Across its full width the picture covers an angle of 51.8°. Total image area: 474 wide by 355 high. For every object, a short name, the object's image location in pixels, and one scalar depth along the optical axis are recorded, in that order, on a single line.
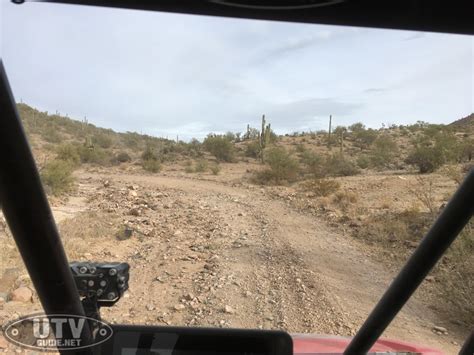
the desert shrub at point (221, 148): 39.44
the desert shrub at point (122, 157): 38.78
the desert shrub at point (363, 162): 31.27
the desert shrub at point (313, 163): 28.42
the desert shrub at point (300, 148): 36.15
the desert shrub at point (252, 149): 38.53
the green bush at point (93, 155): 34.31
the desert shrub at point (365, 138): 40.76
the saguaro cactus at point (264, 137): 36.38
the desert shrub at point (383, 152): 32.09
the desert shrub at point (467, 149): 20.90
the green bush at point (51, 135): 33.78
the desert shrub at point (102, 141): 43.40
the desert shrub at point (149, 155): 36.78
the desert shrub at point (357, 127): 42.75
